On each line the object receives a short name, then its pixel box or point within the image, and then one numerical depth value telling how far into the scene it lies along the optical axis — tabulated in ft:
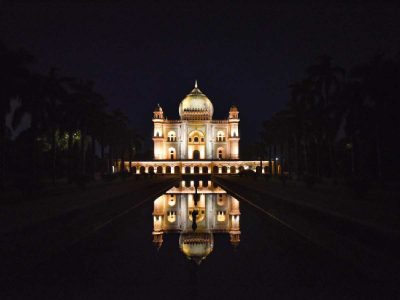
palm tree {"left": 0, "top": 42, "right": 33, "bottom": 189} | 79.66
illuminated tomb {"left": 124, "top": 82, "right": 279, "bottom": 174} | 253.65
